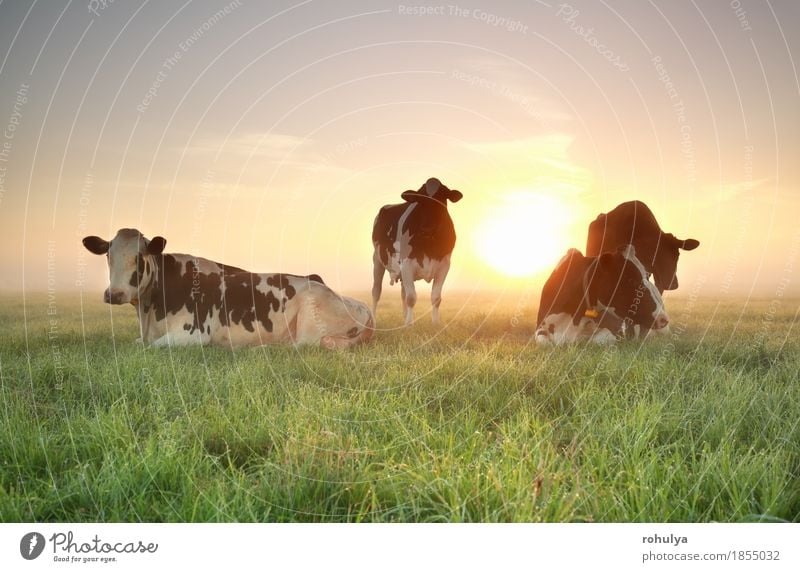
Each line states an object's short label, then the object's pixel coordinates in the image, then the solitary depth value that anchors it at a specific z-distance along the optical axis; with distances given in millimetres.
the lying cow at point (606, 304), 7188
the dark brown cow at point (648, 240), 8125
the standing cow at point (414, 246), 9031
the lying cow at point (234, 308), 7461
